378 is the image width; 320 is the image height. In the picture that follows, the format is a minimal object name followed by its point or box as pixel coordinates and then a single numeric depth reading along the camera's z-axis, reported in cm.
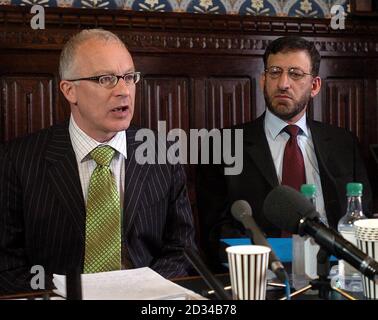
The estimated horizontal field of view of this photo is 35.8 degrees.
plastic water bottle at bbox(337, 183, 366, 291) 126
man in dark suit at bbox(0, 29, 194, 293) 166
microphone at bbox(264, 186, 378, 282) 91
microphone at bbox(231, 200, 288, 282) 101
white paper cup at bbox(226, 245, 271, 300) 102
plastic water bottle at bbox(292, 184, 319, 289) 129
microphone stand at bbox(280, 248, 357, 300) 107
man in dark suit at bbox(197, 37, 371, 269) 214
